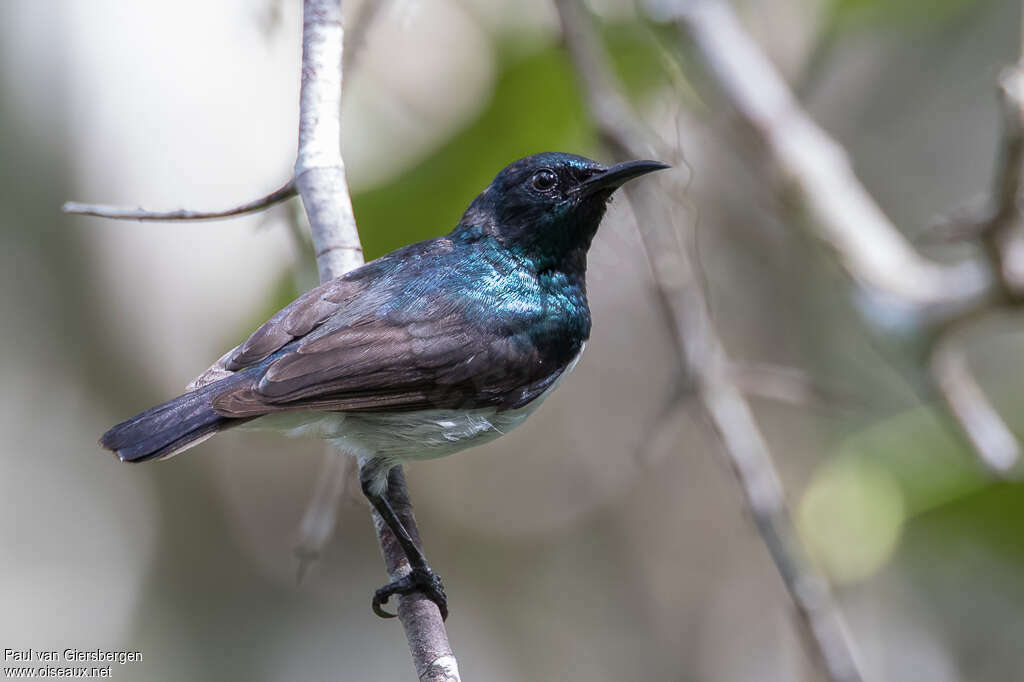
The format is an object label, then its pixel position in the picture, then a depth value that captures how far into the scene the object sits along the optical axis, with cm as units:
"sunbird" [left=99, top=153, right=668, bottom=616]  605
